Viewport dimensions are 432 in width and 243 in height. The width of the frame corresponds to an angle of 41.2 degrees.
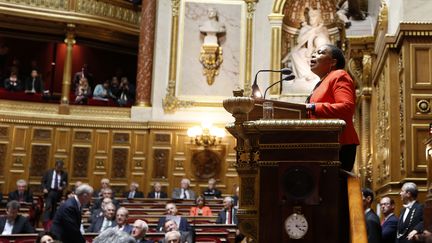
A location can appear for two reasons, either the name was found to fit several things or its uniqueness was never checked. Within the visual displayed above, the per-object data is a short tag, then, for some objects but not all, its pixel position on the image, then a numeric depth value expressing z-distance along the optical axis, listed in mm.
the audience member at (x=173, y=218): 7469
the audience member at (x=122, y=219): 6828
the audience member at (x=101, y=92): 15251
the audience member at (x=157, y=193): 12823
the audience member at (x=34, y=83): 14945
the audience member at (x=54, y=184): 11062
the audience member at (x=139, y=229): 5895
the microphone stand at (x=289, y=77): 3522
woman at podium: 3006
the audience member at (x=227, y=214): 8984
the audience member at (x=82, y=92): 14594
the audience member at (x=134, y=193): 12750
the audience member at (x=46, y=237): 5075
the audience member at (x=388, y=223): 5375
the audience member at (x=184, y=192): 12516
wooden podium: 2619
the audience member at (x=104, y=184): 12136
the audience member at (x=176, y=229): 6504
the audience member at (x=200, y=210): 10178
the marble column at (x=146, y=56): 14305
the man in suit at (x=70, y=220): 5164
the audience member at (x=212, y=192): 12675
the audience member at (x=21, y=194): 11250
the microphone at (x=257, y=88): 3475
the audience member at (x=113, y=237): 2602
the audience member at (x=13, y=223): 7578
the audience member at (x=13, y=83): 14491
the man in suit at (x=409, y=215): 4914
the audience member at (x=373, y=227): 5023
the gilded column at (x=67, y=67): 14163
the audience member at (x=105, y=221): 7430
